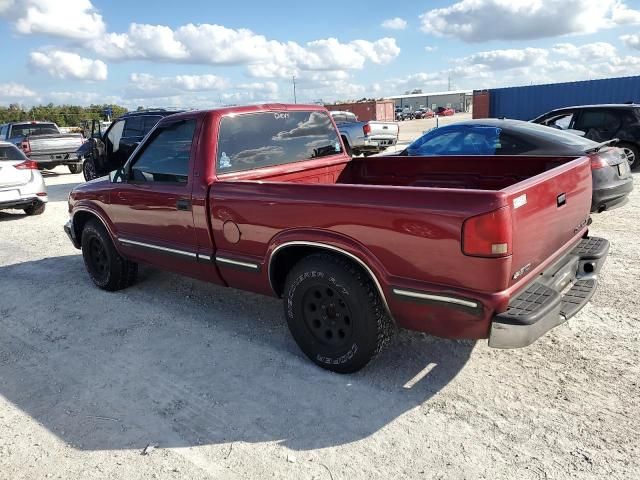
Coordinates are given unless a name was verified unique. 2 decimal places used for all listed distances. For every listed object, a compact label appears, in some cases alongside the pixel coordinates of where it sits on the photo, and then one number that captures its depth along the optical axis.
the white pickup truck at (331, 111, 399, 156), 14.57
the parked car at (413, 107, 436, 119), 67.00
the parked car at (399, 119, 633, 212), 6.00
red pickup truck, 2.61
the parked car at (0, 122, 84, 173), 15.20
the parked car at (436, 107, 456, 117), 67.51
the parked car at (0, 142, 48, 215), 9.02
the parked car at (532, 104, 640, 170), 10.34
